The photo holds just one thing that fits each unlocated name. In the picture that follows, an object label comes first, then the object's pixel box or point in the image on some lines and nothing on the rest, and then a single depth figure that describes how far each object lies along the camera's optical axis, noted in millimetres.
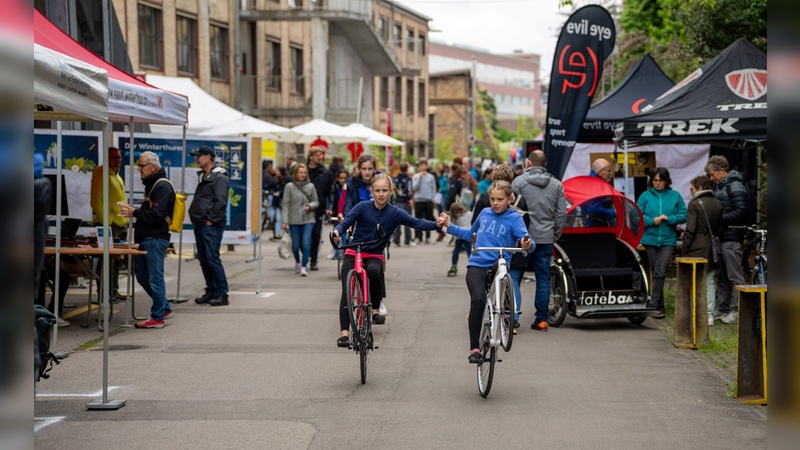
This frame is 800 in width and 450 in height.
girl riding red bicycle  9398
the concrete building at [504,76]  107812
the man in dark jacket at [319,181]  17422
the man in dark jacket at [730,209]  11594
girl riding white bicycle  8836
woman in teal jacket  12250
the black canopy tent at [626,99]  17547
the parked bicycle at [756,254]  11305
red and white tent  8875
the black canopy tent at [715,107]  11688
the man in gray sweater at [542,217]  11578
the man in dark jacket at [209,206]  12977
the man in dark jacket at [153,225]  11352
